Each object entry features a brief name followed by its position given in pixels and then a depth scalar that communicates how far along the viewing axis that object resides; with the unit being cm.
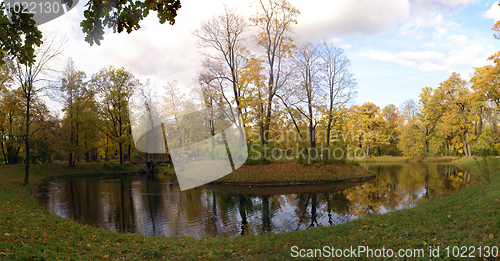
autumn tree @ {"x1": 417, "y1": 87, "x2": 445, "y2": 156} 3650
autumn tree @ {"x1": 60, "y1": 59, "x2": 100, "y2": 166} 2862
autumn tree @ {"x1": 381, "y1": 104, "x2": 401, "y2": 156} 5010
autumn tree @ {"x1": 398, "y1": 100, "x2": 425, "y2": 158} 4259
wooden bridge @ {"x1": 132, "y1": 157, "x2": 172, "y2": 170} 3284
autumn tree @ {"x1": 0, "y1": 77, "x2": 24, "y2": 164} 2161
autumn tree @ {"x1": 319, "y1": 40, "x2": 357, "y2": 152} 2481
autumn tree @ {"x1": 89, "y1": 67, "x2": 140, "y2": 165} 2995
